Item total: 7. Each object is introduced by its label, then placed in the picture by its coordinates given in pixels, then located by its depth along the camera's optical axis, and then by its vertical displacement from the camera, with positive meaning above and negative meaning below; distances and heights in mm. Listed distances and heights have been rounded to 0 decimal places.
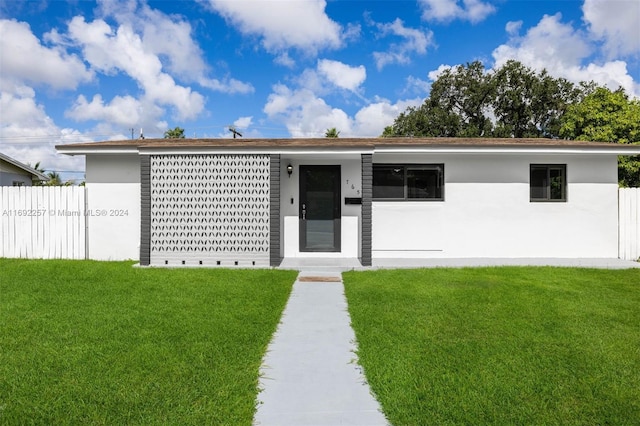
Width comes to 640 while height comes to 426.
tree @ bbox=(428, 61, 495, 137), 28578 +8544
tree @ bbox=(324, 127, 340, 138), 38438 +7859
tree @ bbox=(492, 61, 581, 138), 27750 +7993
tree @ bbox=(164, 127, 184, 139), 33238 +6861
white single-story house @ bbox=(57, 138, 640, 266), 9742 +225
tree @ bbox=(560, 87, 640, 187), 17188 +4053
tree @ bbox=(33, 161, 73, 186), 30031 +3351
